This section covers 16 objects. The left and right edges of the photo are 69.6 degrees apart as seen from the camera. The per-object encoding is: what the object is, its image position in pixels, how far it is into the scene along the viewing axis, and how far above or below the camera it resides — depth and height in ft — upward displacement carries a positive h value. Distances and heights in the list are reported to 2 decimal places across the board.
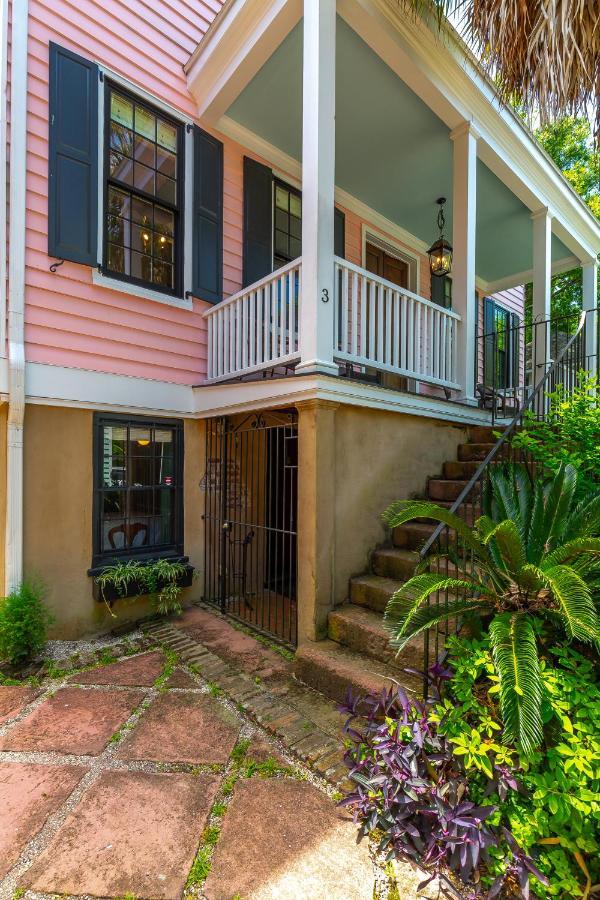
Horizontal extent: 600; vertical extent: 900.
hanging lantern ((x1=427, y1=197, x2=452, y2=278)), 19.08 +8.99
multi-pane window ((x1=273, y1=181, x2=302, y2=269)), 18.48 +10.24
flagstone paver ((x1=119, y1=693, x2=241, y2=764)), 8.00 -5.45
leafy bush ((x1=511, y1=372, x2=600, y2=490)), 10.45 +0.58
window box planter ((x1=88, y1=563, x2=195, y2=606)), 12.92 -4.06
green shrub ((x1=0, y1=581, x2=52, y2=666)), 10.75 -4.24
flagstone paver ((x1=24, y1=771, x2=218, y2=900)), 5.58 -5.49
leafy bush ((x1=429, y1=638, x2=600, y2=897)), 5.48 -4.19
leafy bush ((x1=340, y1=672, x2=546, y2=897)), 5.56 -4.91
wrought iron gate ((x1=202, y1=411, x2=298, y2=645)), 14.85 -2.28
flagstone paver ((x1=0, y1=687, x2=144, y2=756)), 8.25 -5.45
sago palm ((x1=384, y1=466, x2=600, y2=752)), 5.81 -2.06
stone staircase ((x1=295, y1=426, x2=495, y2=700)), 9.10 -4.19
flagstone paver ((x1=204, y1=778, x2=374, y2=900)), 5.52 -5.48
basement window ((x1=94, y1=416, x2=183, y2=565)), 13.43 -0.98
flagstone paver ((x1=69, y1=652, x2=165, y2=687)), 10.53 -5.43
